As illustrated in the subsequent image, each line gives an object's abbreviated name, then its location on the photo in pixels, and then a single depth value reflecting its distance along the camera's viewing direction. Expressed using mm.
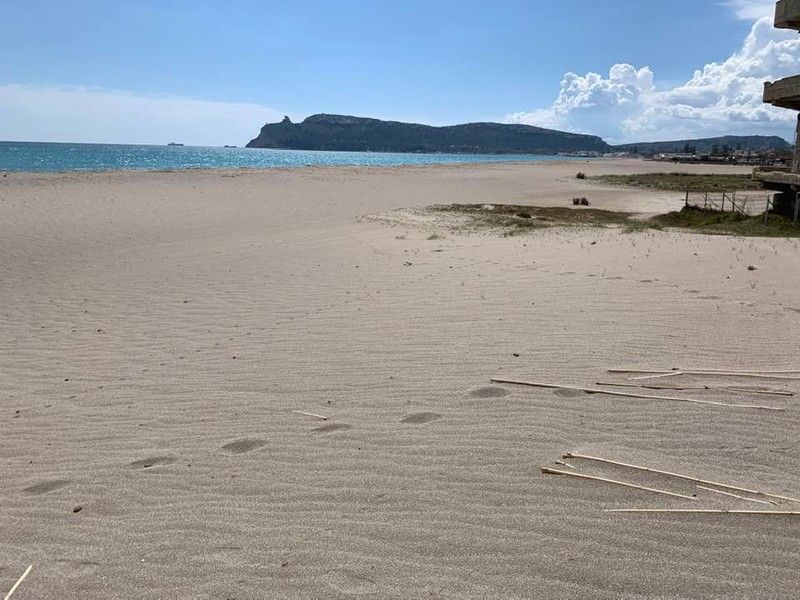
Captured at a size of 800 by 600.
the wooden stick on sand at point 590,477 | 3338
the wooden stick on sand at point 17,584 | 2707
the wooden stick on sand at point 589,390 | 4460
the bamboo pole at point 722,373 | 5043
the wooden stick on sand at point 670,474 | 3344
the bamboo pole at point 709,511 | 3109
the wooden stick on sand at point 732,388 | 4645
